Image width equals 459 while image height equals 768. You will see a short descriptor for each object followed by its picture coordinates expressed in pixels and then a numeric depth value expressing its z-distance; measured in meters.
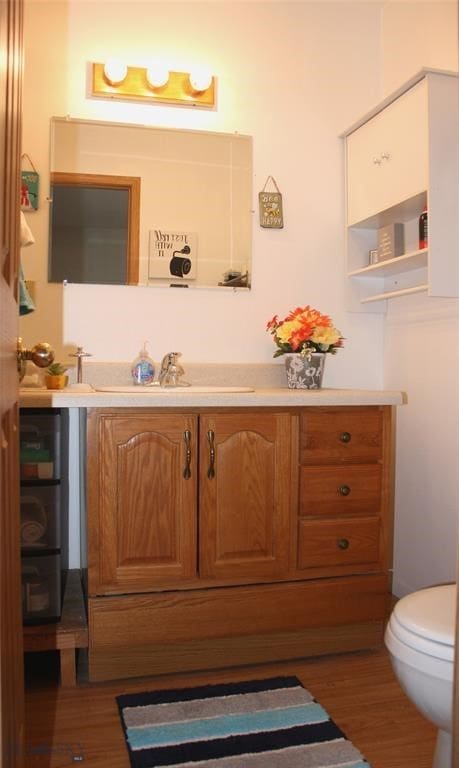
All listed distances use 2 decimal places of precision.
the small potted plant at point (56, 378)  2.00
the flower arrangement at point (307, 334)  2.19
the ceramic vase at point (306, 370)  2.20
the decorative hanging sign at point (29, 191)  2.15
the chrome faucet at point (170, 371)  2.14
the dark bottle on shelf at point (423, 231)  1.95
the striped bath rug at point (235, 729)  1.38
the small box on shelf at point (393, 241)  2.19
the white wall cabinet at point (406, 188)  1.89
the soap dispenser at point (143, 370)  2.17
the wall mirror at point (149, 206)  2.20
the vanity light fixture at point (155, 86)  2.22
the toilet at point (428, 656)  1.10
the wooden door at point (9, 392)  0.77
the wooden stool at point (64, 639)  1.68
